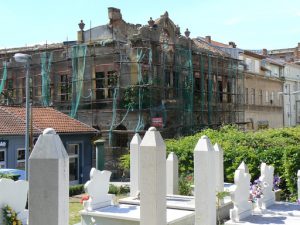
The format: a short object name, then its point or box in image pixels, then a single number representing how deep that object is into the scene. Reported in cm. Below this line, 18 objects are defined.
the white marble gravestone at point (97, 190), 1362
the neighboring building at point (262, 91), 4625
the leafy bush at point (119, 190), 2208
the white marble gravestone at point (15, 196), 1010
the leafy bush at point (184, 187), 1702
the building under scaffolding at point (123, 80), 3105
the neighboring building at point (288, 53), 7200
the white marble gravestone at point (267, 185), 1498
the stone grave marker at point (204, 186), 1025
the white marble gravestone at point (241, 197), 1259
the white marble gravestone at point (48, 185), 615
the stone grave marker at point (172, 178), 1660
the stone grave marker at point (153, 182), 820
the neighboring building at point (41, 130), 2425
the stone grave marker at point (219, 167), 1593
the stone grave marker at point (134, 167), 1581
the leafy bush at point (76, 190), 2269
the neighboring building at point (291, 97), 5666
